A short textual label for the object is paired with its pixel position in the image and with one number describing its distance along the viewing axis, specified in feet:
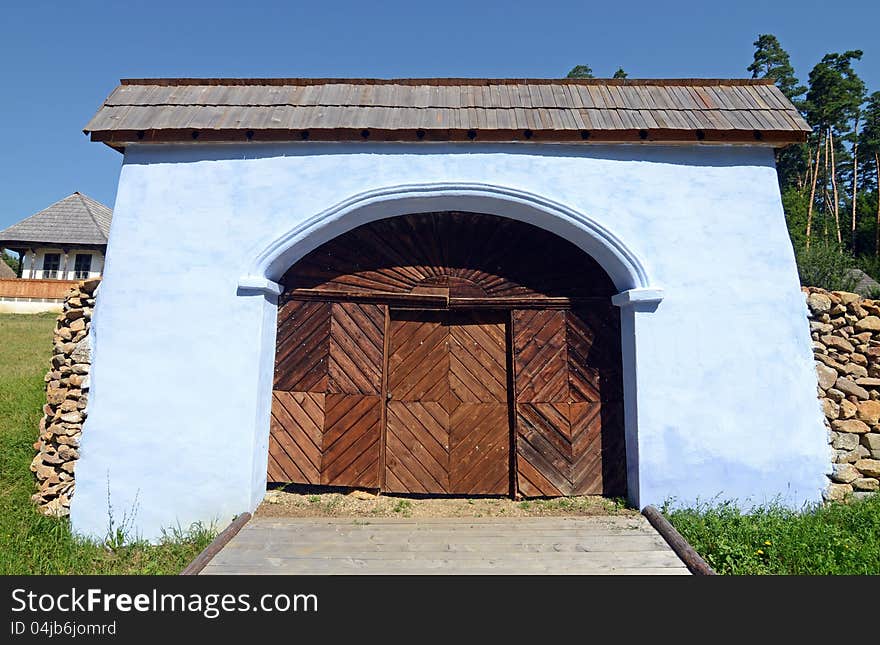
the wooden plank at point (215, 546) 13.65
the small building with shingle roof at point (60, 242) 73.20
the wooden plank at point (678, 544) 13.67
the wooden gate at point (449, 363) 18.86
